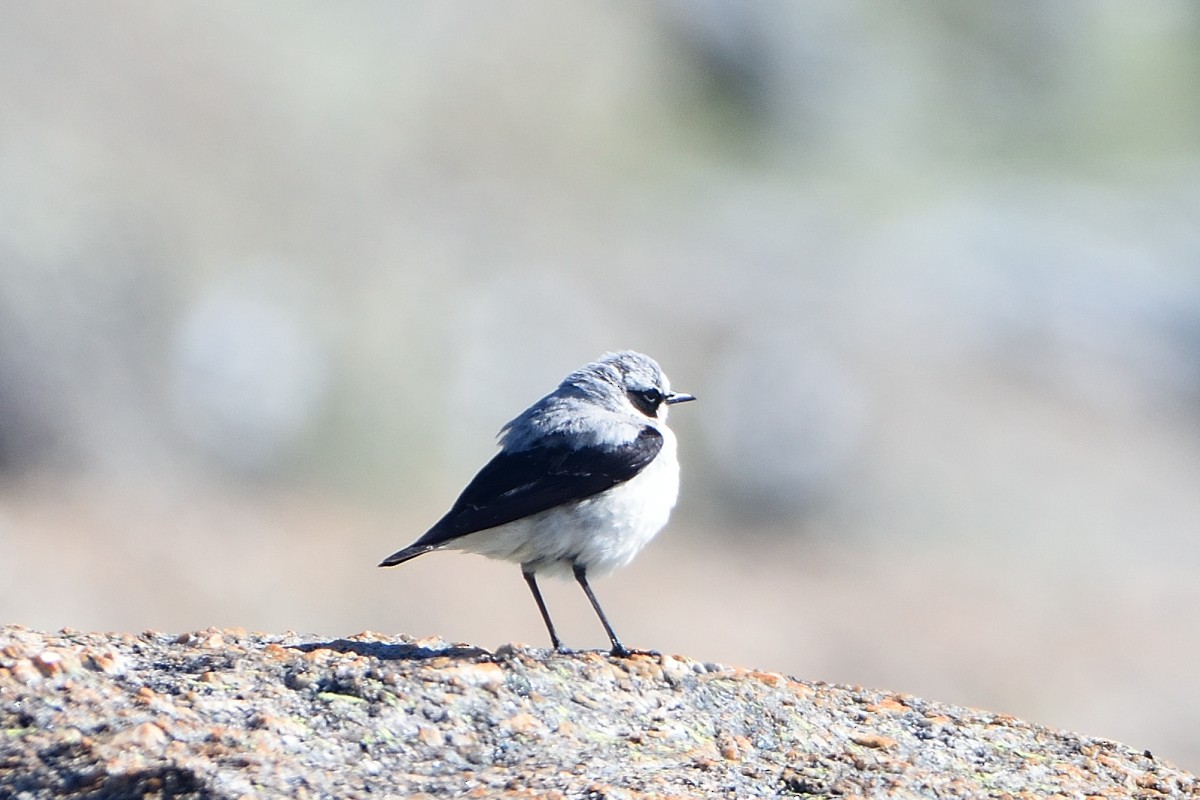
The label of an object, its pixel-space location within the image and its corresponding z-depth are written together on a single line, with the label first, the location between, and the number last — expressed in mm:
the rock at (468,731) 10156
